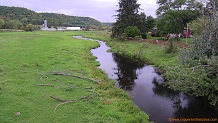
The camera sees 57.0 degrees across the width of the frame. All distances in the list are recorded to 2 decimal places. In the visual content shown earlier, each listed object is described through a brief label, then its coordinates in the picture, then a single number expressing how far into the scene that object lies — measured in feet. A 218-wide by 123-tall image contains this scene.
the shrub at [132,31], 155.74
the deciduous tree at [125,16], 170.71
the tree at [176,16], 140.36
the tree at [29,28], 314.98
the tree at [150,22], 183.38
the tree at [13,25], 320.29
